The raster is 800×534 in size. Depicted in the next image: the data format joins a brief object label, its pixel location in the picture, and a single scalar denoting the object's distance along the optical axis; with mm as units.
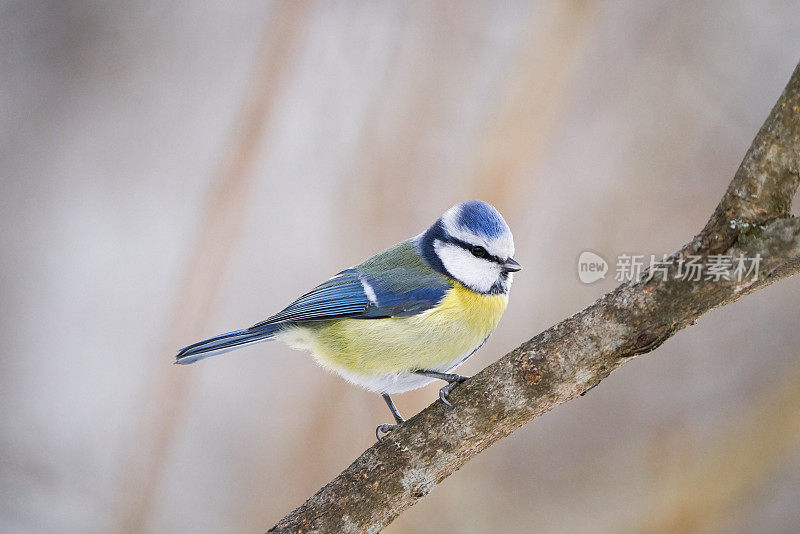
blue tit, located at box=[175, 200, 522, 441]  4508
